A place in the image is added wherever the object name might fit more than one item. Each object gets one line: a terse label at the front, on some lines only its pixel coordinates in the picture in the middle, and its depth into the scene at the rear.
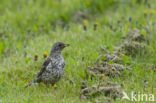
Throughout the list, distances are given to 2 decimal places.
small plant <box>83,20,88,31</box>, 19.28
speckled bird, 14.01
